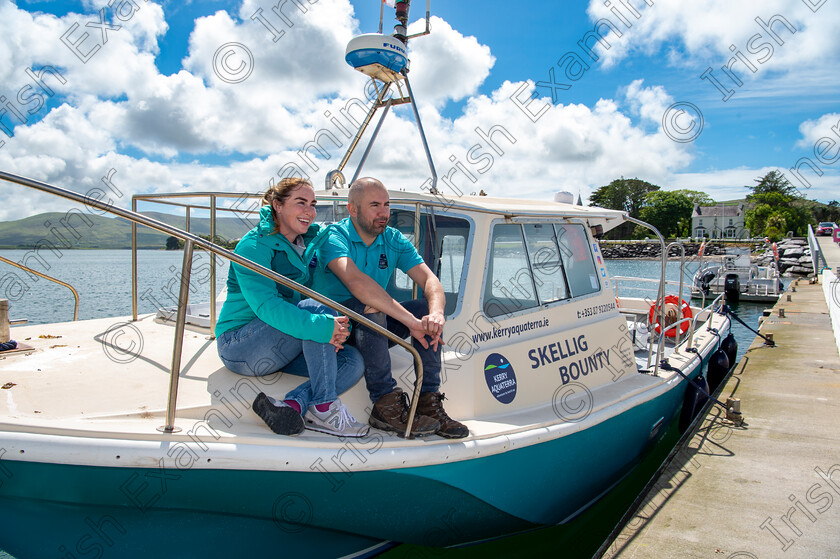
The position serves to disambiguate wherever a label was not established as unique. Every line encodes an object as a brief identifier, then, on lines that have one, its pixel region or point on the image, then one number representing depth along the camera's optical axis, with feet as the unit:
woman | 8.41
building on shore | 313.12
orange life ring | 23.04
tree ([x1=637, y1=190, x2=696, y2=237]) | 303.89
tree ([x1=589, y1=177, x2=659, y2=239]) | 318.04
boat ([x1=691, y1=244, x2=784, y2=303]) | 76.59
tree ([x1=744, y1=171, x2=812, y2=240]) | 243.60
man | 9.24
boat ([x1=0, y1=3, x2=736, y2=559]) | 7.52
